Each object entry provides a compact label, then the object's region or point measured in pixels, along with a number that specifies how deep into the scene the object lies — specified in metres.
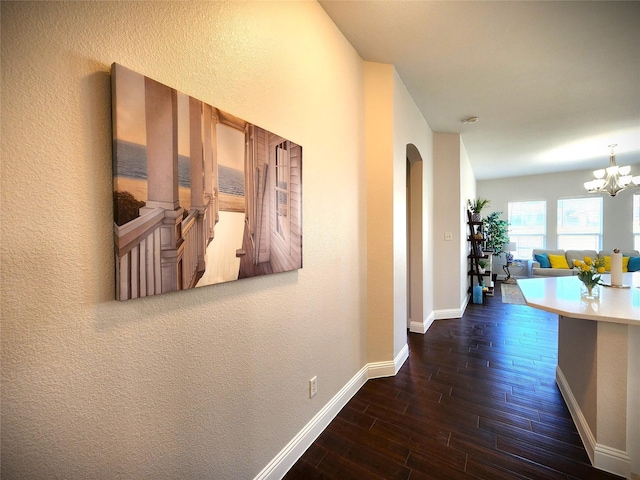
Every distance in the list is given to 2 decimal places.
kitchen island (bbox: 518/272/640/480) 1.38
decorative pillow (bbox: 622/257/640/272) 5.28
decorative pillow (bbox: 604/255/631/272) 5.31
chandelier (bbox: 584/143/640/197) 4.38
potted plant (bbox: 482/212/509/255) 6.56
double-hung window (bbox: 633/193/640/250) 5.83
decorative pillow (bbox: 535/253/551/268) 6.18
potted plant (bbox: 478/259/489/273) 5.11
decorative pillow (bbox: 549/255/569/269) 6.04
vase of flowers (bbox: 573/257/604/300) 1.77
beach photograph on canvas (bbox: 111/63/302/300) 0.79
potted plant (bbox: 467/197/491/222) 4.96
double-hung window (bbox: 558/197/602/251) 6.30
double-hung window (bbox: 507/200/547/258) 6.95
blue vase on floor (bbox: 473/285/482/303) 4.89
